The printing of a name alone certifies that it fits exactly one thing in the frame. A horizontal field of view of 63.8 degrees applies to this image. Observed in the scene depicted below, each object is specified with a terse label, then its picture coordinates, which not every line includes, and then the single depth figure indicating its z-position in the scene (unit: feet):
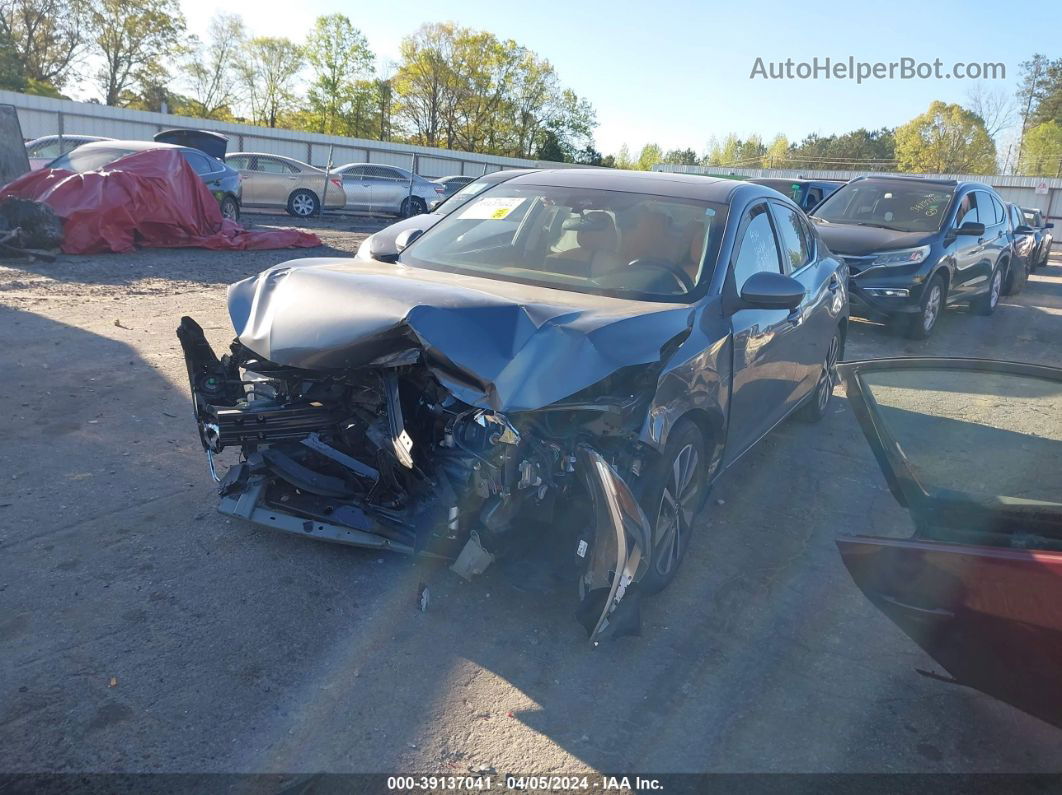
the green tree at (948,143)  198.70
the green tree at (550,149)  204.31
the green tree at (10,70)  155.94
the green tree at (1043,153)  192.54
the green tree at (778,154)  217.36
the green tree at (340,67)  209.46
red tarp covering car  37.70
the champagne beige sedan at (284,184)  65.05
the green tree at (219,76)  203.82
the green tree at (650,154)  268.82
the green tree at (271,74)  211.41
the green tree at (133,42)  177.06
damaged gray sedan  10.52
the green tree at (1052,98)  201.77
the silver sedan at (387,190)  73.20
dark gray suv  31.89
